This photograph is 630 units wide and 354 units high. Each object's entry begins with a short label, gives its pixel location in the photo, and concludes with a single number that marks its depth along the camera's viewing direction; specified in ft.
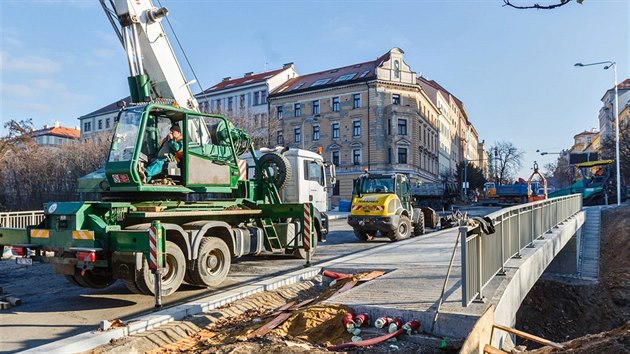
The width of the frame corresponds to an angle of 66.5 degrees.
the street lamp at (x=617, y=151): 91.35
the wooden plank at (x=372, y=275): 27.49
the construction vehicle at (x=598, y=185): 109.09
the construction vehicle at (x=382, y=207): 50.70
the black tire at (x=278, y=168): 37.88
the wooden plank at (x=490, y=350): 15.30
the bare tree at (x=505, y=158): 252.21
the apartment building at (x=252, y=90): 196.75
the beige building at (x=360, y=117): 174.19
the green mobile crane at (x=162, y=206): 23.30
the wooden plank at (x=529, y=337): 16.28
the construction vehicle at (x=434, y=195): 121.60
